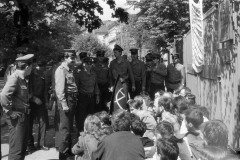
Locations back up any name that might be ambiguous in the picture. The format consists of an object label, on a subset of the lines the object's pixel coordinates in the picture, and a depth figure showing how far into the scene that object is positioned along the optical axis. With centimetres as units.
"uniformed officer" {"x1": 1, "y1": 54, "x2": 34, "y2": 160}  641
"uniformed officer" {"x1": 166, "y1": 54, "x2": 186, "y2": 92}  1113
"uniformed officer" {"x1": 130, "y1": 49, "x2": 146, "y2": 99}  1056
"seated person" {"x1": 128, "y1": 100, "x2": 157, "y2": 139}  657
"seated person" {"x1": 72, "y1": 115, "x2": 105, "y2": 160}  536
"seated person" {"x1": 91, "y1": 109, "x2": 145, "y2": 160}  439
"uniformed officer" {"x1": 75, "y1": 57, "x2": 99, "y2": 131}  905
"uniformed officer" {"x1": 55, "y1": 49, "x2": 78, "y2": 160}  734
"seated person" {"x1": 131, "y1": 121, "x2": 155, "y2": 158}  521
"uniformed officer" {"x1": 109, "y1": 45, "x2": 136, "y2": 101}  999
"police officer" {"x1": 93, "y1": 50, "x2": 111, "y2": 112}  1062
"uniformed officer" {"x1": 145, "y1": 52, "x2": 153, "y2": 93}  1086
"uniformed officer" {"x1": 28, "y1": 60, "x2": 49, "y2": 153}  872
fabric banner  924
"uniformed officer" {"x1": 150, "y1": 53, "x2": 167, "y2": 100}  1079
